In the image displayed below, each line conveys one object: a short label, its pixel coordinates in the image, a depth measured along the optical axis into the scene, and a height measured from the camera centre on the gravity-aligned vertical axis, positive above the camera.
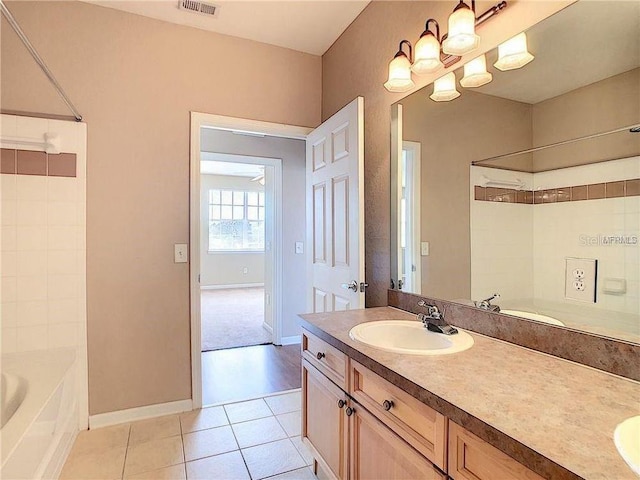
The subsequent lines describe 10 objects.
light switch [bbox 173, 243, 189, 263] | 2.46 -0.10
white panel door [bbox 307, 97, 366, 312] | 2.04 +0.17
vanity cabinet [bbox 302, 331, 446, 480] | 1.09 -0.69
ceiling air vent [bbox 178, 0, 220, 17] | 2.24 +1.46
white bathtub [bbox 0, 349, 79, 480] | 1.32 -0.75
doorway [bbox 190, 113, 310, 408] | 3.50 -0.02
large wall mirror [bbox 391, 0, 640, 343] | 1.08 +0.22
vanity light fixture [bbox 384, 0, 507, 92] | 1.44 +0.84
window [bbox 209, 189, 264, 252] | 7.88 +0.39
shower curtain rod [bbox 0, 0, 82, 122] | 1.28 +0.77
